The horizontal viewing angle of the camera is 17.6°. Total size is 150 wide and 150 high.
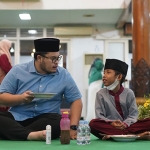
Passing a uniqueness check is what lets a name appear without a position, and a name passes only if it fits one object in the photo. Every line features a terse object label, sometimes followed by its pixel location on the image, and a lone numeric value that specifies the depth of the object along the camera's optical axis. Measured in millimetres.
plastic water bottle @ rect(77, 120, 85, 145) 3827
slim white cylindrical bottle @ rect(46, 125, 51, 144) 3860
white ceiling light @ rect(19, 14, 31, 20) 11496
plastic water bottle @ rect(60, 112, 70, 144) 3811
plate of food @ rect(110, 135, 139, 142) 4101
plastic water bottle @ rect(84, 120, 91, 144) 3863
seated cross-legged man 4294
